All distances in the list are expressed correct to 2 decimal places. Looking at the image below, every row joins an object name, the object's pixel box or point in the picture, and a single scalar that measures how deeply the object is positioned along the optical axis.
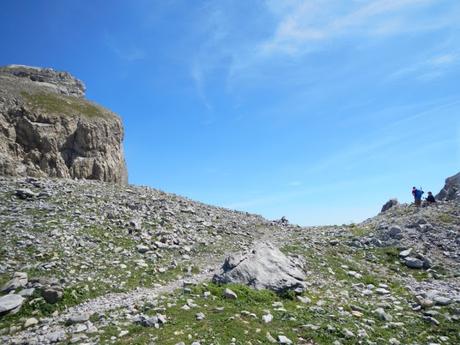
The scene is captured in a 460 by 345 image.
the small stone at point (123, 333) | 12.31
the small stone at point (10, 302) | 14.57
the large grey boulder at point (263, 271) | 18.48
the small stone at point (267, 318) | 14.02
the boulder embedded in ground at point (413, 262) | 25.19
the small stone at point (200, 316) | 13.69
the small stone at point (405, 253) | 26.73
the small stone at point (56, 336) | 12.32
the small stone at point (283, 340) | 12.31
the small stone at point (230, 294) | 16.33
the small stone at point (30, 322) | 13.79
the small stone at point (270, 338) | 12.32
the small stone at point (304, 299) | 17.51
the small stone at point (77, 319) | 13.68
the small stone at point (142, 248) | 23.30
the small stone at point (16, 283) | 16.23
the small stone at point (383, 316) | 15.68
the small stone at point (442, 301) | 17.48
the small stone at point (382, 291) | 19.78
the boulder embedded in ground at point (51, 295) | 15.66
